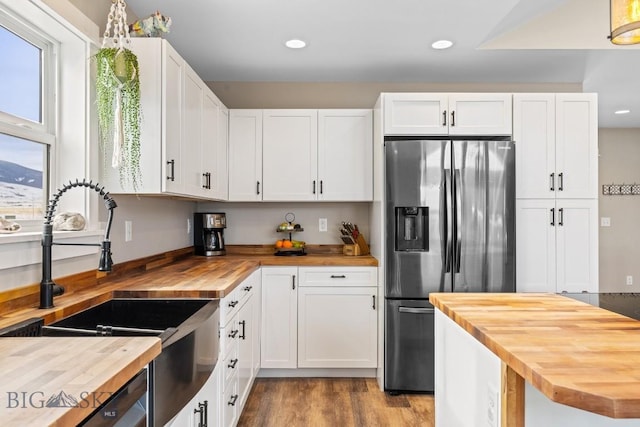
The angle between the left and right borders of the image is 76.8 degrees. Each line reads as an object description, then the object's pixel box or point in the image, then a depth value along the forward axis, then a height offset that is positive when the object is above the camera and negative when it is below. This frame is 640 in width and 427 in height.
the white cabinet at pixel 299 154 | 3.35 +0.52
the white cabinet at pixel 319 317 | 3.07 -0.77
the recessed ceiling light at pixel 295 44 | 2.83 +1.23
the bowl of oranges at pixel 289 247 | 3.43 -0.26
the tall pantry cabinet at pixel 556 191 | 3.03 +0.19
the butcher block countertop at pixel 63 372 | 0.70 -0.34
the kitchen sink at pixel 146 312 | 1.75 -0.43
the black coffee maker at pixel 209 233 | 3.37 -0.15
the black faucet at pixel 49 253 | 1.45 -0.13
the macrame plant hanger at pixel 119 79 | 1.81 +0.62
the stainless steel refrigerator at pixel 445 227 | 2.84 -0.07
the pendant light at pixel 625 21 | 1.49 +0.74
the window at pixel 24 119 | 1.60 +0.41
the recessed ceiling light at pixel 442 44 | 2.86 +1.24
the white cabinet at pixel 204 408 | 1.37 -0.74
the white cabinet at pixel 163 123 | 2.03 +0.49
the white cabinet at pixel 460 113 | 3.01 +0.77
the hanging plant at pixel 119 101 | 1.82 +0.53
